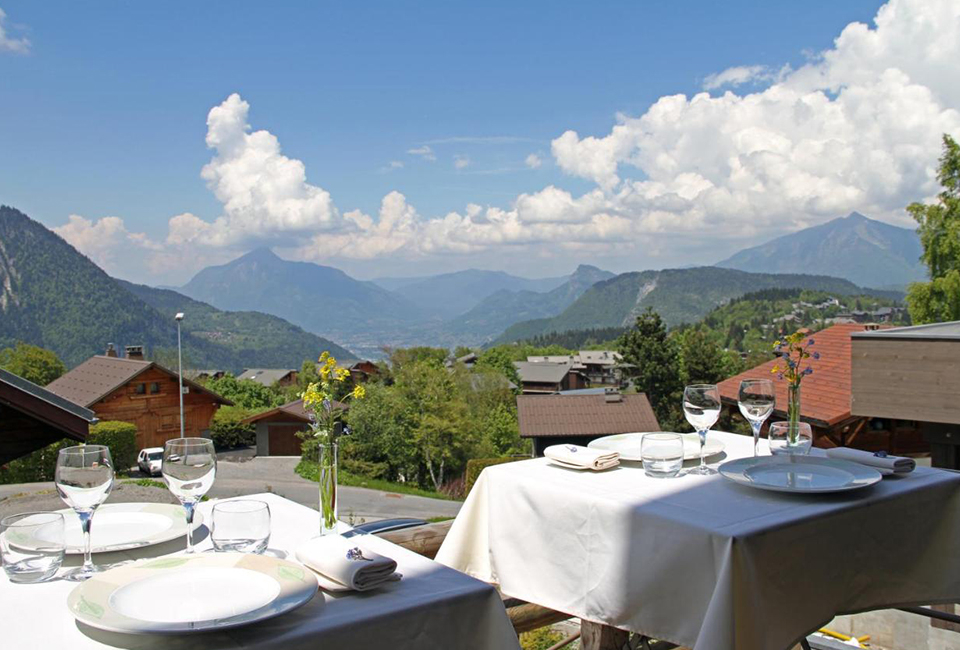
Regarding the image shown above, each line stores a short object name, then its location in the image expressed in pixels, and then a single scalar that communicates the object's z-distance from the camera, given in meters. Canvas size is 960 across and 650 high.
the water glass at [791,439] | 1.81
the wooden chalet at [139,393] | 28.17
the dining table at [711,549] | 1.23
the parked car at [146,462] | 22.38
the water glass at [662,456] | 1.61
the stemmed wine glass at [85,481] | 1.02
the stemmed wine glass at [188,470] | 1.09
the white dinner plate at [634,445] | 1.77
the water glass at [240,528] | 1.04
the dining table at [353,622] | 0.78
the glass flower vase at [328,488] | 1.21
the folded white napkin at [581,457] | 1.68
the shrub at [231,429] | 31.92
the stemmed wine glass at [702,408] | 1.75
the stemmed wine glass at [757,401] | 1.79
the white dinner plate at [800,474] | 1.43
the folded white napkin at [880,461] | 1.59
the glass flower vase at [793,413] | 1.81
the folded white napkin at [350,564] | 0.92
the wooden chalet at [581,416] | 20.70
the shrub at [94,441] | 20.94
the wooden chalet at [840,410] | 10.78
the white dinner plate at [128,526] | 1.12
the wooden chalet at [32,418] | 3.24
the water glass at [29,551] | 0.94
